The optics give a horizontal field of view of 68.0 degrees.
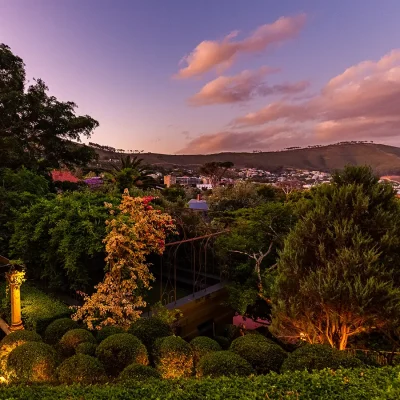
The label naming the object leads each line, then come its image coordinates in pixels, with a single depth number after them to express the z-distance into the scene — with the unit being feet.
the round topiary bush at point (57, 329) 18.31
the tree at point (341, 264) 15.34
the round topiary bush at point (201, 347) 16.02
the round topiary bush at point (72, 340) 16.49
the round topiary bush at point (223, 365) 13.46
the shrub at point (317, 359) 12.84
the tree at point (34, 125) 38.37
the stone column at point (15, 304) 20.06
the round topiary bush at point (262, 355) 14.69
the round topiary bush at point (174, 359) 15.23
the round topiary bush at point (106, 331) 17.94
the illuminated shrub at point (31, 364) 13.67
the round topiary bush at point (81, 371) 13.01
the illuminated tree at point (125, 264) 20.65
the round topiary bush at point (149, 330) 17.38
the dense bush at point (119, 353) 14.84
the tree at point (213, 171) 150.51
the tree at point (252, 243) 29.67
